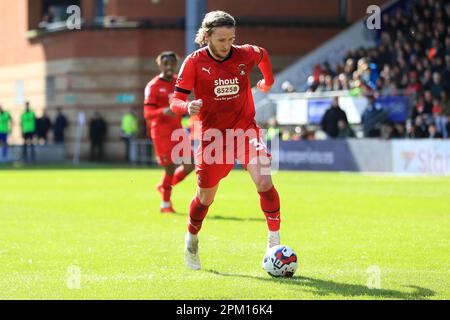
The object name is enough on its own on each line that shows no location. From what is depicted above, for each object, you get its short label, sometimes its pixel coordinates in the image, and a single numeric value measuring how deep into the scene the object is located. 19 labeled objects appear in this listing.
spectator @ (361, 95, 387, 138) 30.48
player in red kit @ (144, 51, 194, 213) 16.89
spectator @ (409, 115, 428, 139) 28.19
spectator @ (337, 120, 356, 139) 30.70
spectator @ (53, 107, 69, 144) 44.50
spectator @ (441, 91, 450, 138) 29.53
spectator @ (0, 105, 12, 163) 41.84
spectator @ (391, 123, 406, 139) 28.95
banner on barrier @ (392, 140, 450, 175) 27.09
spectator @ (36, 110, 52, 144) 43.94
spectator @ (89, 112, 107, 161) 43.38
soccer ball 9.70
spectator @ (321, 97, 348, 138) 30.75
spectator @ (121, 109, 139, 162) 41.53
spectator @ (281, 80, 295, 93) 35.07
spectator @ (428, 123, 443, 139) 27.77
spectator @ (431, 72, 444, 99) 30.27
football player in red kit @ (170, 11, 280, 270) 10.09
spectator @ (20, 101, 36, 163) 41.84
